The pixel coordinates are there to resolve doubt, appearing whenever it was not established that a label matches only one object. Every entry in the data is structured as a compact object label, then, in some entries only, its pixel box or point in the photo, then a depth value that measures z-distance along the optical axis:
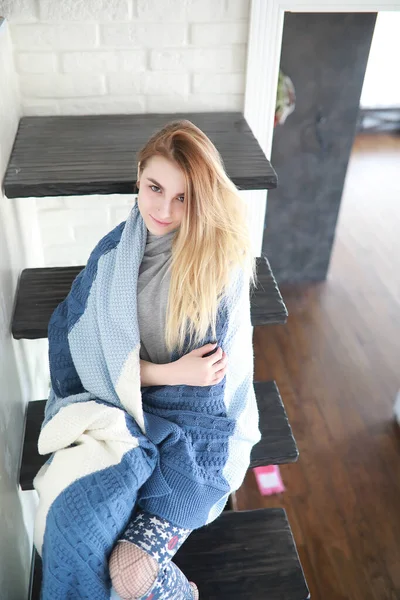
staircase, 1.31
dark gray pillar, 2.55
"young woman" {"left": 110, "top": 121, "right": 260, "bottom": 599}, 1.08
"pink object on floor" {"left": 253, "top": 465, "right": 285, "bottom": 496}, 2.16
